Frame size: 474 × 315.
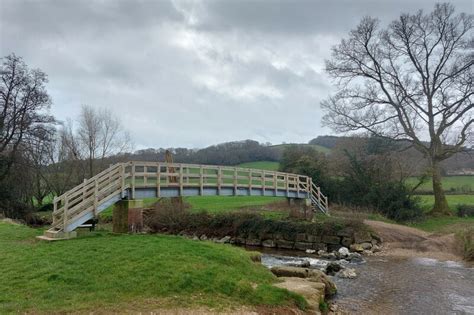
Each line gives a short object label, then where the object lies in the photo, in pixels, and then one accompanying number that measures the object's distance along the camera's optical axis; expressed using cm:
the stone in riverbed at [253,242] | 2283
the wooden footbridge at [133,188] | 1237
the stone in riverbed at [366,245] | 1981
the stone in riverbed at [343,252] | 1845
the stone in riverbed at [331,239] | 2108
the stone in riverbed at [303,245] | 2135
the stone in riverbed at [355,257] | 1748
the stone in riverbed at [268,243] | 2248
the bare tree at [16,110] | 2844
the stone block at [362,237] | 2053
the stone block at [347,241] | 2067
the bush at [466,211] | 2867
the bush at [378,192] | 2785
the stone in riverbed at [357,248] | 1956
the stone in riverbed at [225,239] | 2341
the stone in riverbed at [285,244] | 2195
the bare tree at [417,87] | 2725
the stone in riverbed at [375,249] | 1962
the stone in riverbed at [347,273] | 1379
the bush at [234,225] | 2164
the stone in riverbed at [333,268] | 1448
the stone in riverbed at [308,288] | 890
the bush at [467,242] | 1662
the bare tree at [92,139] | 3938
